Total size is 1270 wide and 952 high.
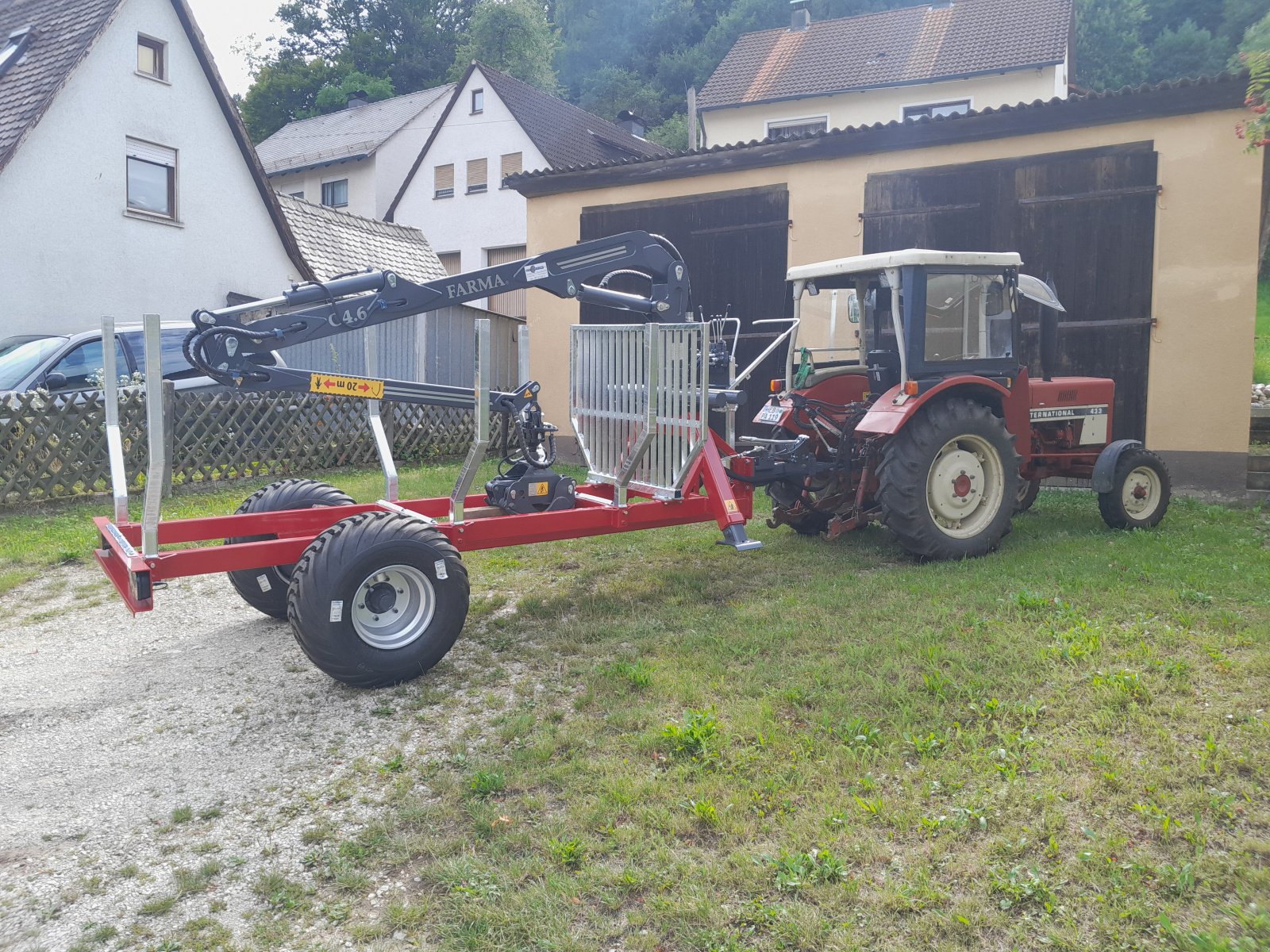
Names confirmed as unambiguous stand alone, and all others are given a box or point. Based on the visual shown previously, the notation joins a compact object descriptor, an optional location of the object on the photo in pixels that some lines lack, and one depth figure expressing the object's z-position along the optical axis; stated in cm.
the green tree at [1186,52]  3309
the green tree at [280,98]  4709
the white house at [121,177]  1484
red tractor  667
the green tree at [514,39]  4219
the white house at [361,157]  3288
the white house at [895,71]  2311
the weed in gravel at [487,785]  380
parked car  1018
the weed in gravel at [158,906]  318
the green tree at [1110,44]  3466
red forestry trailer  470
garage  917
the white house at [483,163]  2927
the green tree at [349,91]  4494
